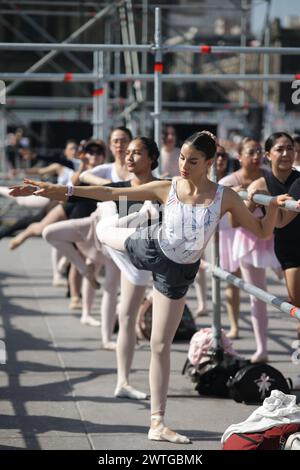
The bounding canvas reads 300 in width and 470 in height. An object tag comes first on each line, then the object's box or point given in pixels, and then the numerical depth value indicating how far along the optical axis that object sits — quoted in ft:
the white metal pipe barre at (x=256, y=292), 33.88
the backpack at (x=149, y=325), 54.90
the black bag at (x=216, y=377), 43.29
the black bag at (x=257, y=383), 41.52
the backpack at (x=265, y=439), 31.32
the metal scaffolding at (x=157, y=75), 47.03
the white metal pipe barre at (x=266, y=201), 32.06
